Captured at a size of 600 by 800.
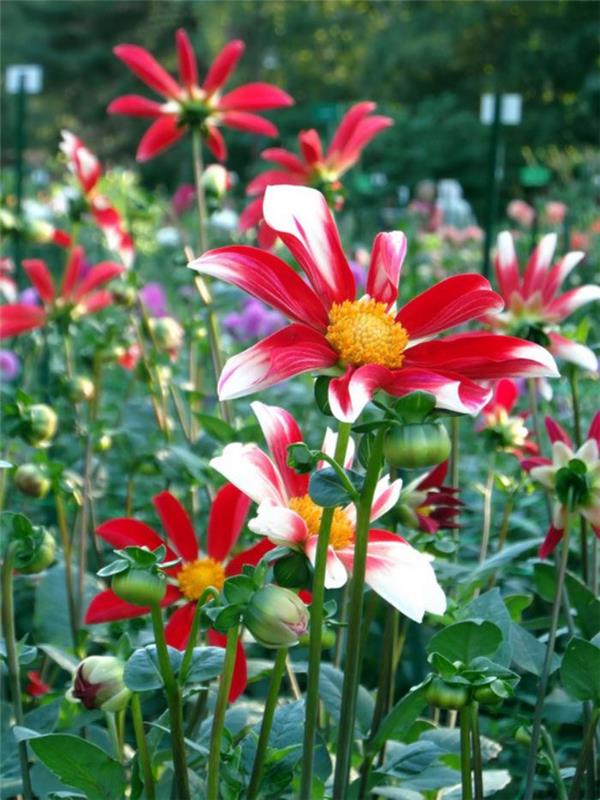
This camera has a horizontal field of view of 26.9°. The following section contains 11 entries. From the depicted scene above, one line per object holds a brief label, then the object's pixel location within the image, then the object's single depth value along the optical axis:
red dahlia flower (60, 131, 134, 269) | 1.34
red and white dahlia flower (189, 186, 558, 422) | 0.57
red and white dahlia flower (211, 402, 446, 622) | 0.58
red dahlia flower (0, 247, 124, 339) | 1.31
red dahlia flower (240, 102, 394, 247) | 1.22
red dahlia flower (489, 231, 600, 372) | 1.03
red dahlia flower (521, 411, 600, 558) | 0.75
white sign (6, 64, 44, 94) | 2.55
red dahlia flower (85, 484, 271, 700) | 0.76
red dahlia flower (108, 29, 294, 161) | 1.25
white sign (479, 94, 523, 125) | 2.53
